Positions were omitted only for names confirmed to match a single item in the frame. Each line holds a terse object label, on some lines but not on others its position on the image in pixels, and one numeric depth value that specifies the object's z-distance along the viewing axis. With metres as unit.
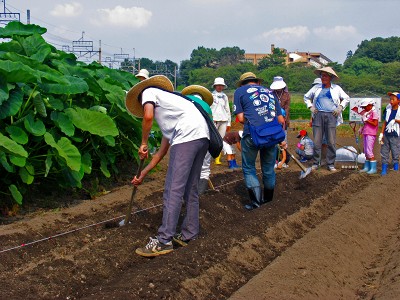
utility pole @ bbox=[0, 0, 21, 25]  32.52
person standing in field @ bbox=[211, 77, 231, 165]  11.88
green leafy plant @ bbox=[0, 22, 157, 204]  6.72
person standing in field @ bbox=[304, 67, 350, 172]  10.98
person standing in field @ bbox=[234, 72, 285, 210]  7.81
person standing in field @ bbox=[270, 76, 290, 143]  11.21
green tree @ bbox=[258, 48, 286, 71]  76.68
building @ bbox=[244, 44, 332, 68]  92.75
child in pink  11.17
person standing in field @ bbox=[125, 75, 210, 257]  5.73
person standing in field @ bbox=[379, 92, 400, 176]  10.98
